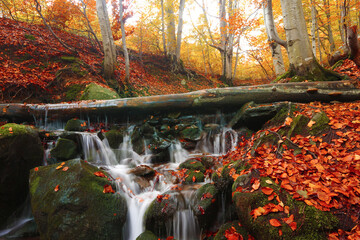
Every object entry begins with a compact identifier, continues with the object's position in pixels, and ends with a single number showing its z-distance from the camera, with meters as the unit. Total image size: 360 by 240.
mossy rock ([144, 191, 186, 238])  3.29
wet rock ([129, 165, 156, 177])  4.54
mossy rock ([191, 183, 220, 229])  3.19
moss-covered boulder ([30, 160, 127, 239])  2.84
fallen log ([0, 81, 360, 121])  5.62
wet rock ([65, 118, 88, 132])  6.05
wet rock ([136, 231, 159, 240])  2.88
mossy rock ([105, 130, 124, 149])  5.83
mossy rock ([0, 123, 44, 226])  3.63
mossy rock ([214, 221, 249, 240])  2.51
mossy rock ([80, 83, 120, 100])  7.61
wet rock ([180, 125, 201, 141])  5.95
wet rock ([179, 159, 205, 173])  4.62
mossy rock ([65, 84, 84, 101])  8.23
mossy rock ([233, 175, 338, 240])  2.01
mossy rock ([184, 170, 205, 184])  4.18
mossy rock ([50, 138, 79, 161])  4.61
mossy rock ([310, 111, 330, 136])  3.34
